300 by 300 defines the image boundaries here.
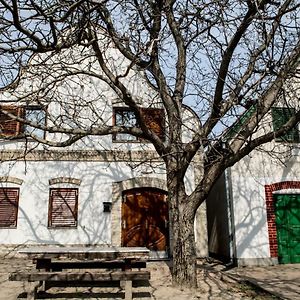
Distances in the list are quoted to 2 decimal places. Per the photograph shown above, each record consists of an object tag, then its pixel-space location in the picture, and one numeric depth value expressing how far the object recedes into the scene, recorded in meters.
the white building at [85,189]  11.66
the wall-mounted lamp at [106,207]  11.85
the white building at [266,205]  11.36
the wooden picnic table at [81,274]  6.57
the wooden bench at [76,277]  6.54
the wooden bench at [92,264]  7.48
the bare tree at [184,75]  6.75
